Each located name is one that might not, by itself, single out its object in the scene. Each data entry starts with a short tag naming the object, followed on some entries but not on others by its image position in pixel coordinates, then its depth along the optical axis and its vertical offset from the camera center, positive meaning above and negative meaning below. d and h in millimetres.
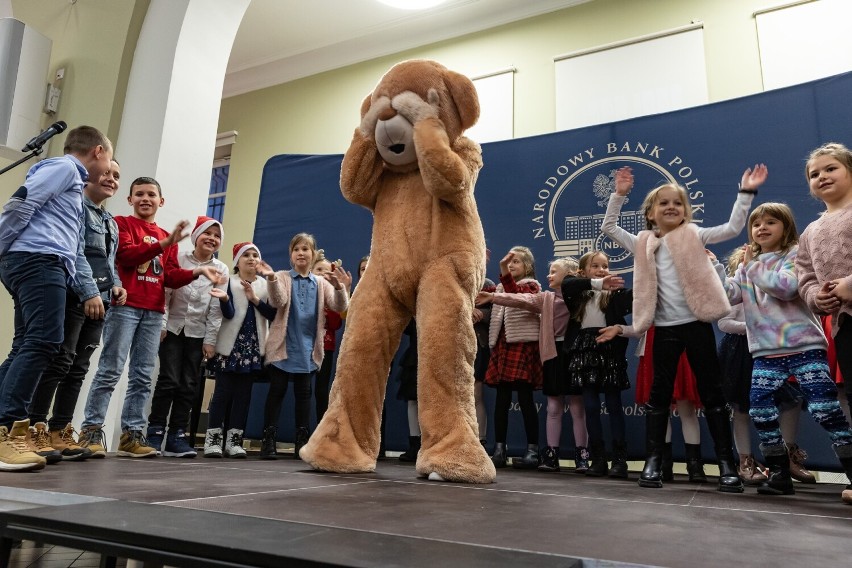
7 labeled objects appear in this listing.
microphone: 2436 +1044
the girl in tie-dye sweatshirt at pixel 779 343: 2068 +292
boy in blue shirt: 2105 +468
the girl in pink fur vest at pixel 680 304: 2344 +456
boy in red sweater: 2828 +413
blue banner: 3455 +1552
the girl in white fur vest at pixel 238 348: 3484 +342
